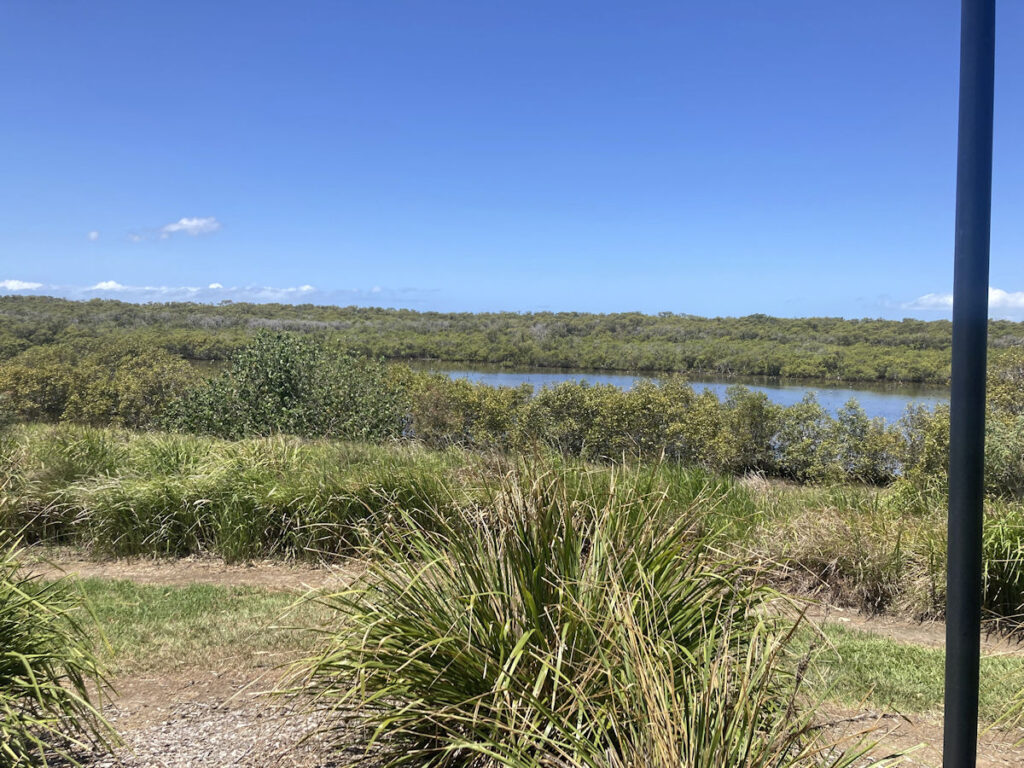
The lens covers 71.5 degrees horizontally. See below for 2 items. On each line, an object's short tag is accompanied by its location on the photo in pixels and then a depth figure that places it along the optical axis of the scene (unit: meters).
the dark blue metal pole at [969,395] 1.93
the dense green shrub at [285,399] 15.17
